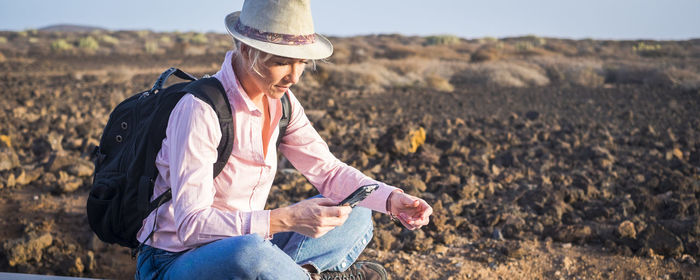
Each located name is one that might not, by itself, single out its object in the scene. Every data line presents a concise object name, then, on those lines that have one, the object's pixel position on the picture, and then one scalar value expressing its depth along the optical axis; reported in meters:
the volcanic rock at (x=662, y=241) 3.88
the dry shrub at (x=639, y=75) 14.93
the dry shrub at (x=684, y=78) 13.74
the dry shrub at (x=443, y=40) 33.91
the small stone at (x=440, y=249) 3.88
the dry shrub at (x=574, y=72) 15.65
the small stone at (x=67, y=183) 4.97
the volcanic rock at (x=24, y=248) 3.64
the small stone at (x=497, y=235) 4.18
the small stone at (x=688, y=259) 3.81
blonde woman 1.95
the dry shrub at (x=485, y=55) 21.23
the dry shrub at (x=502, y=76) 15.59
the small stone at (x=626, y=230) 4.10
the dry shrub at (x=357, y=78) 14.31
